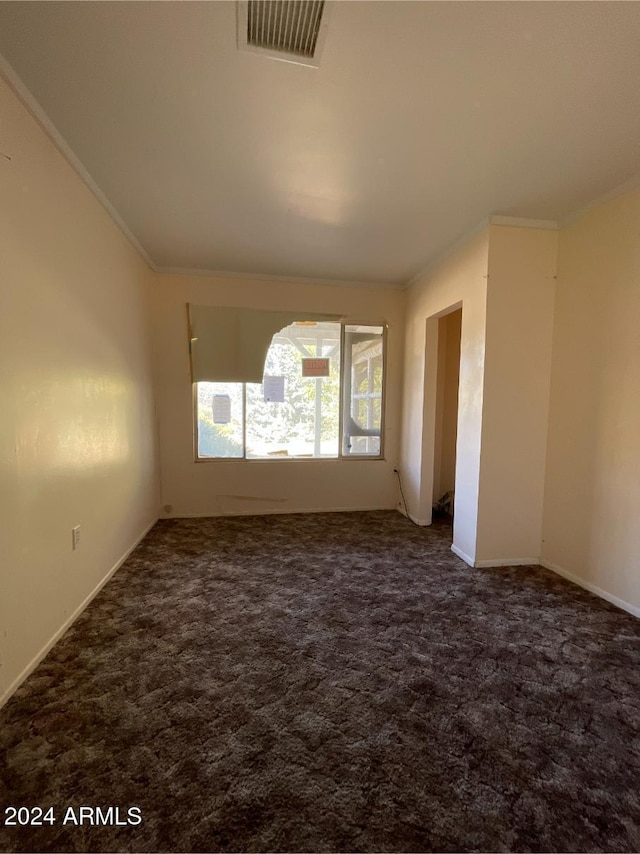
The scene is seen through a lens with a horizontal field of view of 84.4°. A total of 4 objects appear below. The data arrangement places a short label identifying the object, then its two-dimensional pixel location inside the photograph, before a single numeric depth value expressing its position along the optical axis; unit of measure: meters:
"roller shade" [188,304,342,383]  3.89
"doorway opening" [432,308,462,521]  4.18
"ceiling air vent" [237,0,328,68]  1.26
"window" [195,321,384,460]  4.05
